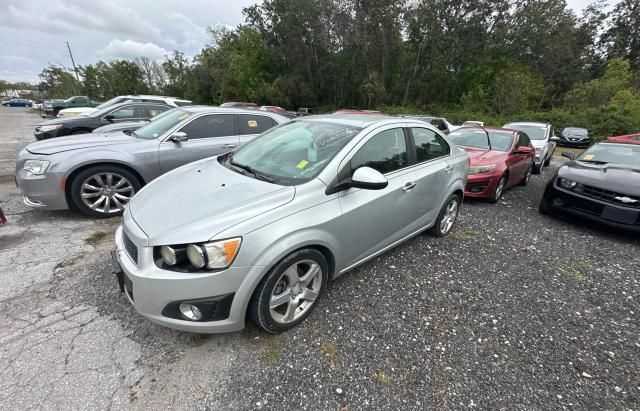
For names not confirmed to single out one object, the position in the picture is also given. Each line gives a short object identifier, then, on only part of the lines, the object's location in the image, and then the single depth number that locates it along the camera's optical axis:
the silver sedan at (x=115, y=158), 3.46
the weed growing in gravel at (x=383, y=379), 1.82
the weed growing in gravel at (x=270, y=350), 1.95
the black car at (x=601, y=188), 3.68
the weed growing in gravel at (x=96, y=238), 3.25
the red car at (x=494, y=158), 5.12
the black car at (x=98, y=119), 6.88
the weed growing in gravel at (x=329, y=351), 1.96
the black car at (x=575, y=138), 14.58
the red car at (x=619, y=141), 4.93
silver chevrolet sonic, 1.74
